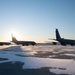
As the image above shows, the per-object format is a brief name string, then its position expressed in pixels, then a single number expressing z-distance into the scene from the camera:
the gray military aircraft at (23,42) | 88.00
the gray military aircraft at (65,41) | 72.72
